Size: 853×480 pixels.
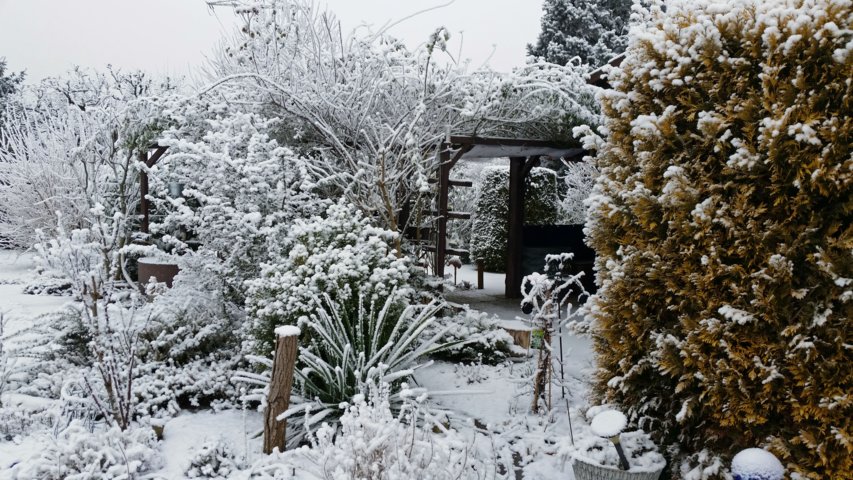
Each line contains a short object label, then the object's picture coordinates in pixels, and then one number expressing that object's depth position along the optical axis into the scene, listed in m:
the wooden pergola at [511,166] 7.02
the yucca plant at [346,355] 3.75
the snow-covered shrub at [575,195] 13.11
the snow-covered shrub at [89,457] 3.13
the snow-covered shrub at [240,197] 5.21
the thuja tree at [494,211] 12.08
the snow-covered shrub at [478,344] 5.41
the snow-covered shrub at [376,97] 6.68
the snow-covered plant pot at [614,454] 2.70
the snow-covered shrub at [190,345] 4.26
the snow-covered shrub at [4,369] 4.14
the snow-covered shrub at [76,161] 9.14
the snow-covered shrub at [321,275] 4.21
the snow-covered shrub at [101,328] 3.65
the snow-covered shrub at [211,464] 3.32
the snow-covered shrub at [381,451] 2.49
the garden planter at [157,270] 7.36
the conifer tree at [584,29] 18.09
